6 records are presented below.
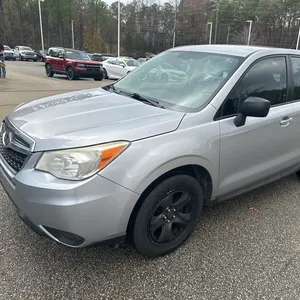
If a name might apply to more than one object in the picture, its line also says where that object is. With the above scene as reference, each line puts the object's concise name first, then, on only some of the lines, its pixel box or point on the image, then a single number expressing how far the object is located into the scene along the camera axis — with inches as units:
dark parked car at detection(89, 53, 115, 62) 1055.6
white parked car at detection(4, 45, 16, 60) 1545.3
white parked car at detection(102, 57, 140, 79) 773.3
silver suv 79.6
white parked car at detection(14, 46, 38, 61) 1610.5
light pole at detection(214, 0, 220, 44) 2526.1
